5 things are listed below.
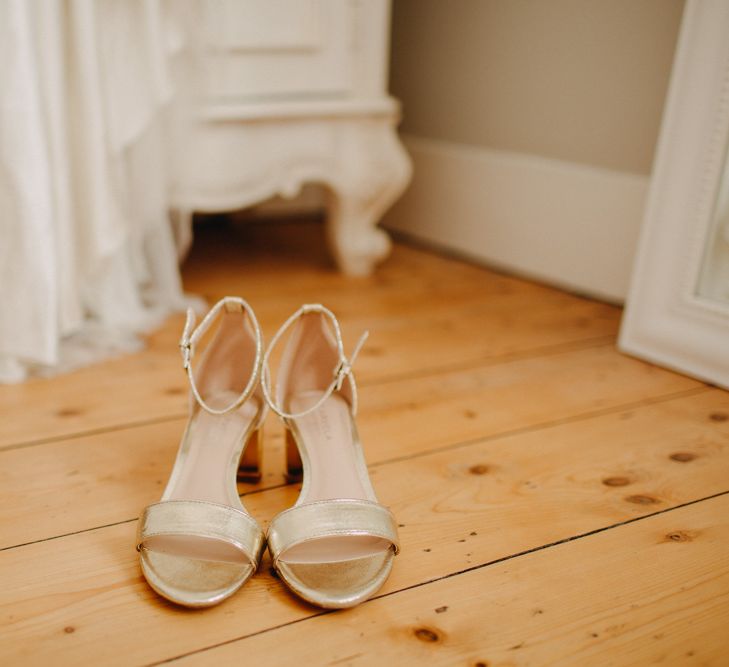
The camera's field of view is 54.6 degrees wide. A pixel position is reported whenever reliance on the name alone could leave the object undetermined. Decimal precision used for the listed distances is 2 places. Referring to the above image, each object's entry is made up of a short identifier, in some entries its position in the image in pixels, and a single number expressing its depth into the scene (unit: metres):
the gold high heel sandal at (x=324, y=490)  0.61
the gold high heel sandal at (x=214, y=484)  0.60
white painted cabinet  1.26
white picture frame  1.03
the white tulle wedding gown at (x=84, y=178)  0.95
